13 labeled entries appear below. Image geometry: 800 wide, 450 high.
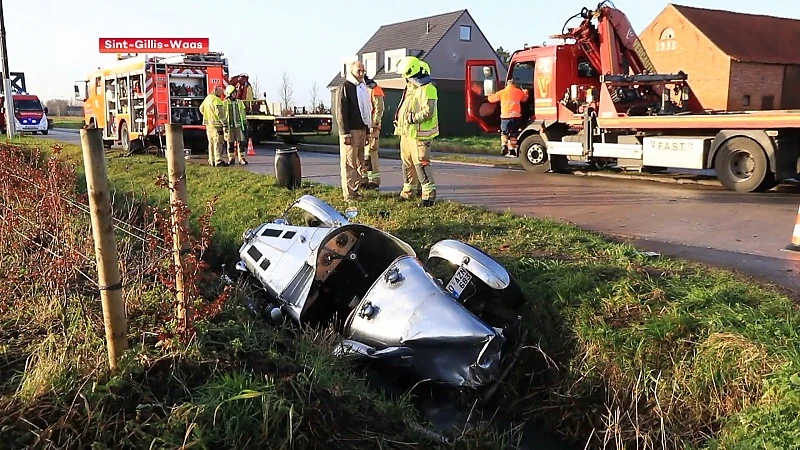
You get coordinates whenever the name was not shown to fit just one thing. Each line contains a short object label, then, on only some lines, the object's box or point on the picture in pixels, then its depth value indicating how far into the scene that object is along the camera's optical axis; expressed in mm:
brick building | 28000
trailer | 20172
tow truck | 9320
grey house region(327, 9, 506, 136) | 38844
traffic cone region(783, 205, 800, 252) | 5767
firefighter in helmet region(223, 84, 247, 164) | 13172
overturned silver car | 3969
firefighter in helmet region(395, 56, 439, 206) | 7512
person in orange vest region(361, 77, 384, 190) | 9243
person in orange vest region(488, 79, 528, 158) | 13094
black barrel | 9219
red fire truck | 16094
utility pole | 21219
